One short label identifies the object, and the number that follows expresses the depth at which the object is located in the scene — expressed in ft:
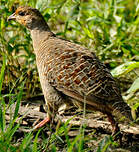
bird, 24.17
